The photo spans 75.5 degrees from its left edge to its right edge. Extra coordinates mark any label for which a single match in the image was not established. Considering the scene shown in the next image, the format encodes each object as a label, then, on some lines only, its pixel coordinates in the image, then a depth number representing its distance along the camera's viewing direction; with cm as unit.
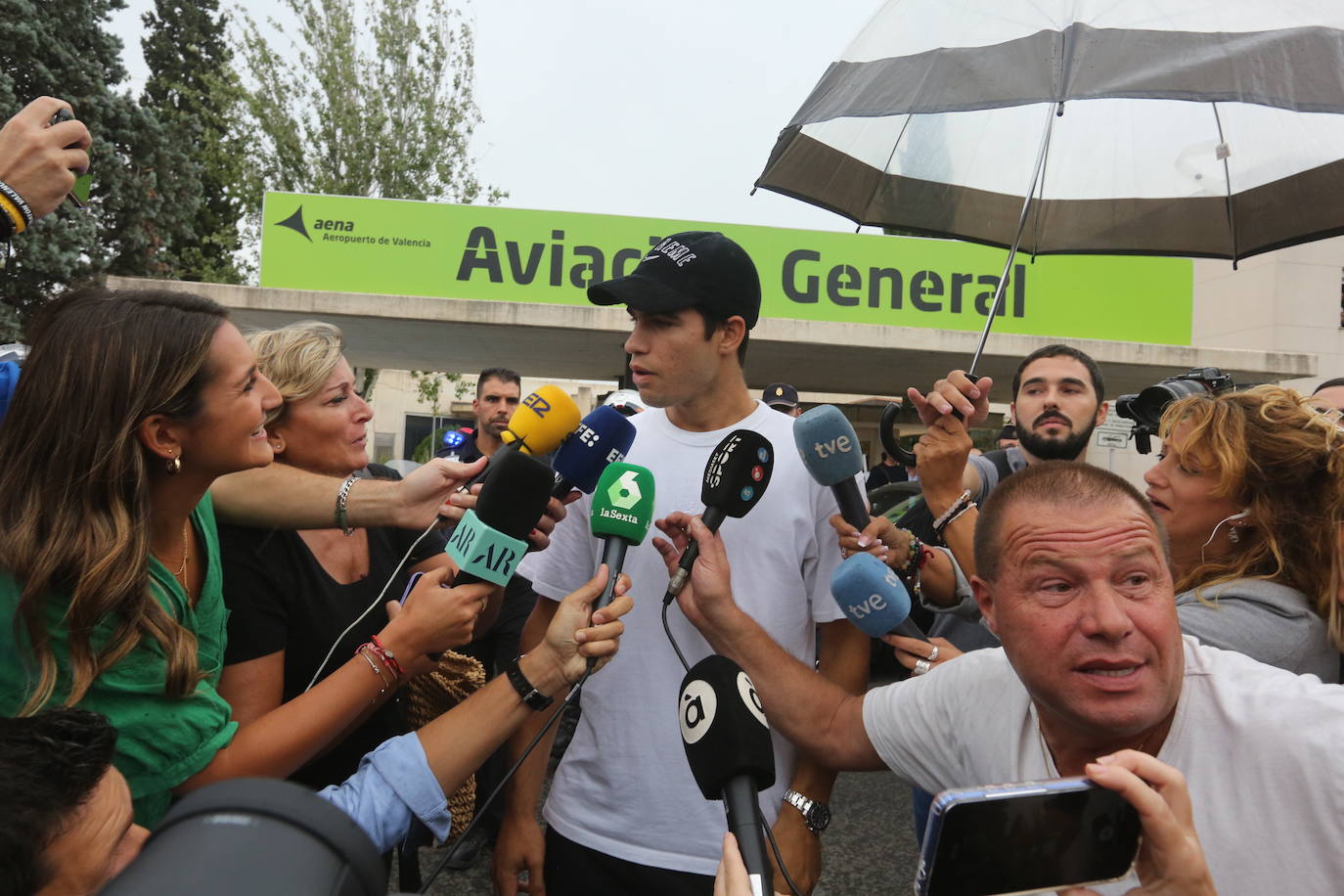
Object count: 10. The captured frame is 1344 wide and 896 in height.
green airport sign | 1095
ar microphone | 169
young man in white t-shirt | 197
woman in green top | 139
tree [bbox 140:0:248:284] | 1892
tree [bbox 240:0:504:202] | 1864
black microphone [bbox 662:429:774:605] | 185
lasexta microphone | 182
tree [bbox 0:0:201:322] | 1481
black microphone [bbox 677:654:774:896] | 119
